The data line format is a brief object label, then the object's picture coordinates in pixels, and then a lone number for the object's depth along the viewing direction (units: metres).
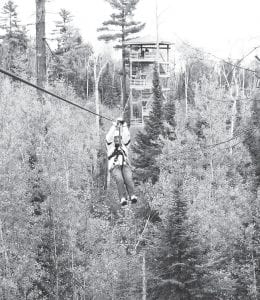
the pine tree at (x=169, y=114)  34.03
